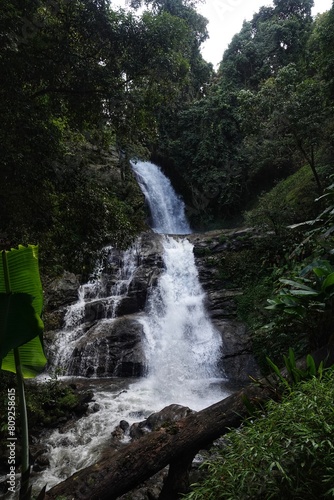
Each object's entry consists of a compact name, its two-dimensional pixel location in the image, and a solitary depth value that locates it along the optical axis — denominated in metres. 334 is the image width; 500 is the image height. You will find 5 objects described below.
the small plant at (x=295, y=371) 2.89
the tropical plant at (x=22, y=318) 2.11
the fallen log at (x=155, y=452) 2.78
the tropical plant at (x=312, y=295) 3.39
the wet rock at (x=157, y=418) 5.82
